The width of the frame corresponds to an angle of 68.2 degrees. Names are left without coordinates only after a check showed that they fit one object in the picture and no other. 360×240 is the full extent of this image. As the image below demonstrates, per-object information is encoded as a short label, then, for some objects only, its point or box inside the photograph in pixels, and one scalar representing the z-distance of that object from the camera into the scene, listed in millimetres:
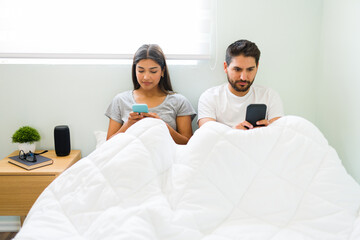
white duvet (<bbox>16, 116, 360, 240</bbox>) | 824
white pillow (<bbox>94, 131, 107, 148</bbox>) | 1694
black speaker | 1651
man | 1553
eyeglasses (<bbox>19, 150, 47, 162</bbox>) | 1566
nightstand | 1438
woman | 1611
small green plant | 1625
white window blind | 1711
